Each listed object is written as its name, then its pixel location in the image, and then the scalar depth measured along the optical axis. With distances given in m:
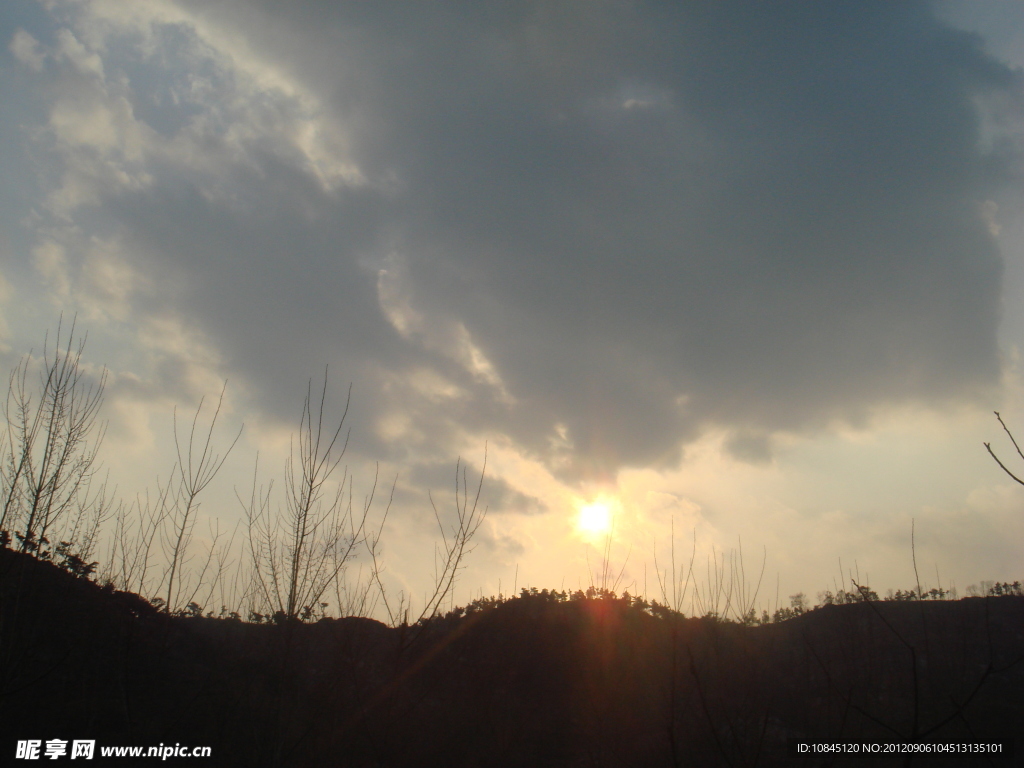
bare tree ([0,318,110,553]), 7.82
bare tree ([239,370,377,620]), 8.34
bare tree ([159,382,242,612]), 8.72
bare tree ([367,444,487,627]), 6.57
